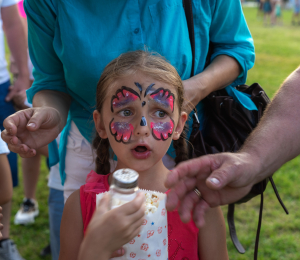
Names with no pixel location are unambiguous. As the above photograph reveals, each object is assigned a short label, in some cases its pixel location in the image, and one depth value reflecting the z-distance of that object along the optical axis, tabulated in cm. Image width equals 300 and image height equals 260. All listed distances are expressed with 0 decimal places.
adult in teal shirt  189
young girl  173
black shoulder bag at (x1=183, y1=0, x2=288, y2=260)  201
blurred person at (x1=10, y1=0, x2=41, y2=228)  397
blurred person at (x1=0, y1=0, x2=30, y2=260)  307
